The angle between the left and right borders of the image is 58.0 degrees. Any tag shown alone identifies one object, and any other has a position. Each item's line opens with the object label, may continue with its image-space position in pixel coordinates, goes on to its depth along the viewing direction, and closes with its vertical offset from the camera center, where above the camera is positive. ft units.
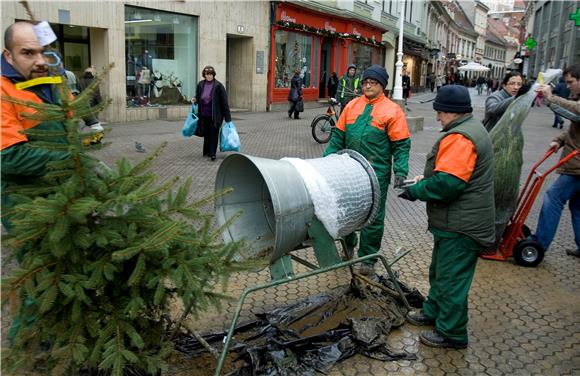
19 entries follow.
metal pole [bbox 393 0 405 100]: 64.44 +1.05
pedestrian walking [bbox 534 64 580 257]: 16.98 -3.02
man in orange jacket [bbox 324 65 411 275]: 14.74 -1.25
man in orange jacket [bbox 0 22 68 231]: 8.19 -0.45
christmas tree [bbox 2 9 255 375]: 7.12 -2.57
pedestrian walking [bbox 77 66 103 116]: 41.21 +0.01
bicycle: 43.06 -3.11
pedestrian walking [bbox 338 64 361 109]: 41.75 +0.06
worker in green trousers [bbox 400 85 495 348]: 11.09 -2.38
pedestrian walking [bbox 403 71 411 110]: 95.12 +1.15
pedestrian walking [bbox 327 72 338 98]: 76.10 +0.46
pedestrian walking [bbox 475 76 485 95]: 161.38 +2.03
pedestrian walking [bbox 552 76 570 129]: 62.28 +0.29
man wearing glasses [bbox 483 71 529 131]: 18.81 -0.17
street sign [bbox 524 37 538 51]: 116.49 +11.24
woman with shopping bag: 32.48 -1.45
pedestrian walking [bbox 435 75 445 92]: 154.85 +3.02
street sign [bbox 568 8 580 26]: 51.31 +7.78
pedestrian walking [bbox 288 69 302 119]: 59.34 -1.16
